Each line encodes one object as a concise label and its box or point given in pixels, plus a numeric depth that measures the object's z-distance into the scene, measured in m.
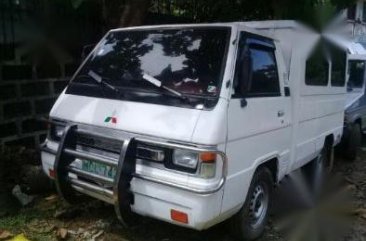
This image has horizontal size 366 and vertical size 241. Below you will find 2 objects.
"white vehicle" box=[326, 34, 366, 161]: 8.09
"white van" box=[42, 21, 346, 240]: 3.36
